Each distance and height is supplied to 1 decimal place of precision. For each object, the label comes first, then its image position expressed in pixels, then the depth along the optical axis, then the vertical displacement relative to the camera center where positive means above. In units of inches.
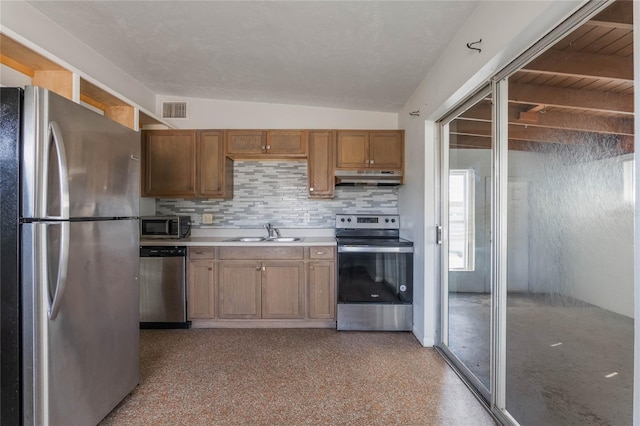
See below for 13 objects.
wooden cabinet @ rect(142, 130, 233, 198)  127.9 +21.1
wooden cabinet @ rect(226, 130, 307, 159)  129.3 +30.8
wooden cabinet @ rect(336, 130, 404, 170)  129.2 +27.3
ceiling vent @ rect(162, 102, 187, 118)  134.7 +47.2
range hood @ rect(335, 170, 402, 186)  127.3 +15.3
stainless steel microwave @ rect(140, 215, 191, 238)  126.9 -6.1
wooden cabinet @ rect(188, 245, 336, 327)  119.6 -28.6
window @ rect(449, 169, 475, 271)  83.7 -2.6
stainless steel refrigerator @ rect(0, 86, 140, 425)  48.8 -8.5
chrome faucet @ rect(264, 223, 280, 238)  137.3 -9.0
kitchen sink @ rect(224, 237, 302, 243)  122.3 -12.2
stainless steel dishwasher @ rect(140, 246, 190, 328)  118.3 -31.1
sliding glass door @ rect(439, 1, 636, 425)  40.7 -3.0
